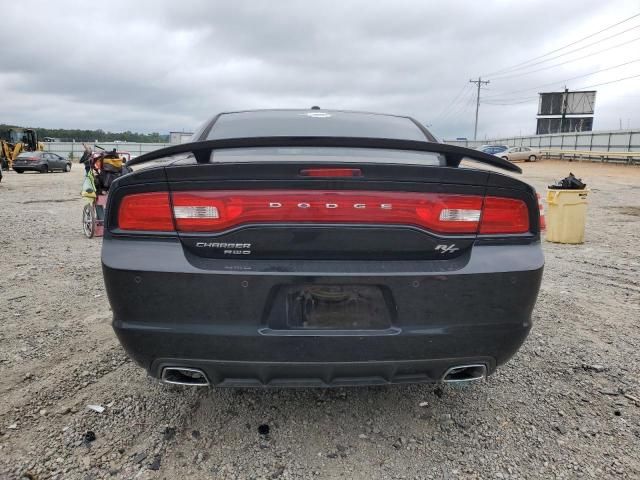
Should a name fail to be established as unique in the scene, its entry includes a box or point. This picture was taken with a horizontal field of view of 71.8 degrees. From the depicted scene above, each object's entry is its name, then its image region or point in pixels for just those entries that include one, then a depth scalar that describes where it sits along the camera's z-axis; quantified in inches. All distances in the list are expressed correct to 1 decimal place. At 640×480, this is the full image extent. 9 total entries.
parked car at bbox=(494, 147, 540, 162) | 1545.8
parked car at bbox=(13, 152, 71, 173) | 1021.8
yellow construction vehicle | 1141.7
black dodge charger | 67.5
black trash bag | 270.8
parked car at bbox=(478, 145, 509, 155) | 1422.2
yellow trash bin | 264.8
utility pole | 2539.4
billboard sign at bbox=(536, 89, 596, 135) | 2128.4
